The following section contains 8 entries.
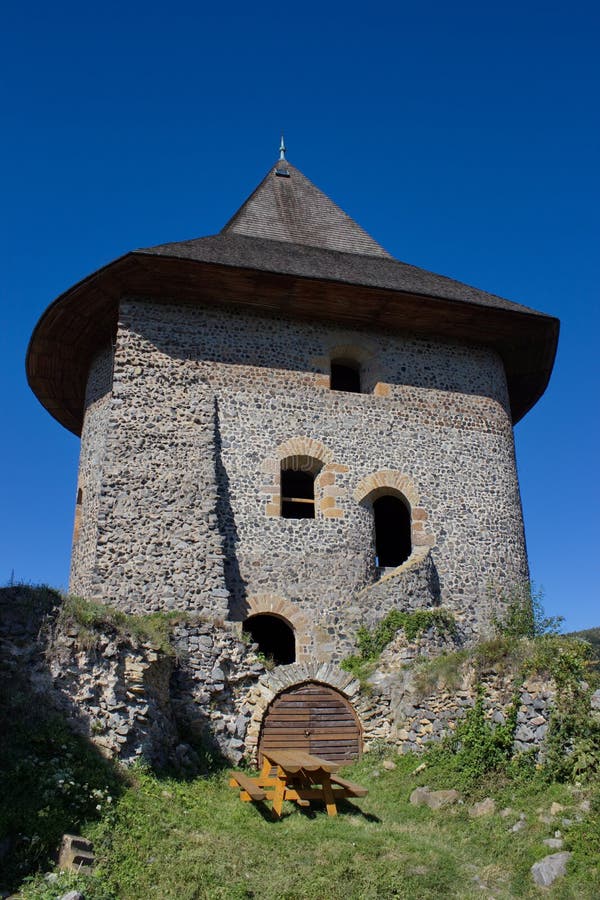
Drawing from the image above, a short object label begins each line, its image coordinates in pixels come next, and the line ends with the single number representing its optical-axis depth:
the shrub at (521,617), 12.51
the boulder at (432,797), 8.77
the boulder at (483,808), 8.27
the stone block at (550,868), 6.81
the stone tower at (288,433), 12.56
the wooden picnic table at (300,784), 8.46
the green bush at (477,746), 8.88
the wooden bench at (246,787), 8.34
